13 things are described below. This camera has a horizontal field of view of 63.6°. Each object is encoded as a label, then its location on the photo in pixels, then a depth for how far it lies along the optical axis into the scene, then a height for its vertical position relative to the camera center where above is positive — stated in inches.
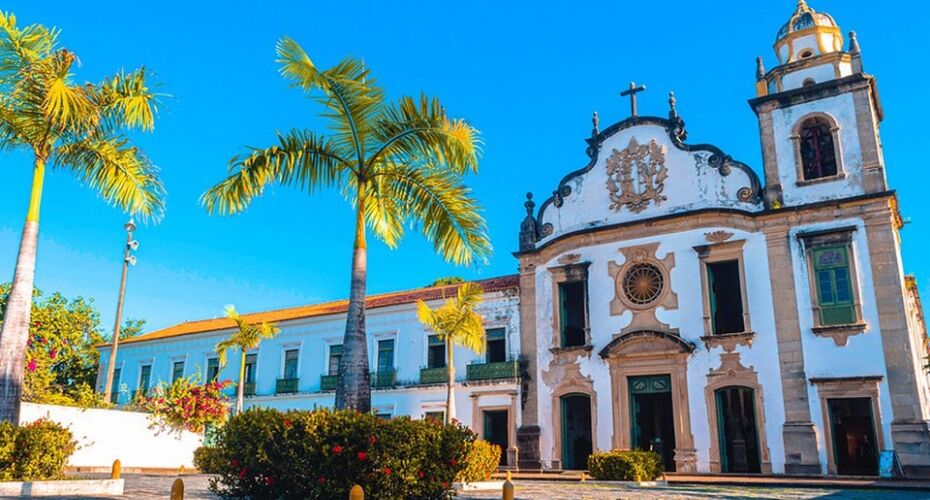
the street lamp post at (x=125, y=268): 978.6 +232.3
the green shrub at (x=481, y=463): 569.5 -10.2
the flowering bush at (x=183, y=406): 852.0 +46.6
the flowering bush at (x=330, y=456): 330.6 -2.9
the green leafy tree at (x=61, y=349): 1002.7 +168.3
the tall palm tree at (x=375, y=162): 443.5 +171.4
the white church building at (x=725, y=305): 721.6 +153.8
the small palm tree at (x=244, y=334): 1051.9 +156.5
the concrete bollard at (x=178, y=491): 258.8 -14.3
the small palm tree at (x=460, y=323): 850.1 +139.3
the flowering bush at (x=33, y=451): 400.5 -1.8
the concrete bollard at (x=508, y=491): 295.6 -15.6
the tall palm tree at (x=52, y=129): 433.7 +195.9
